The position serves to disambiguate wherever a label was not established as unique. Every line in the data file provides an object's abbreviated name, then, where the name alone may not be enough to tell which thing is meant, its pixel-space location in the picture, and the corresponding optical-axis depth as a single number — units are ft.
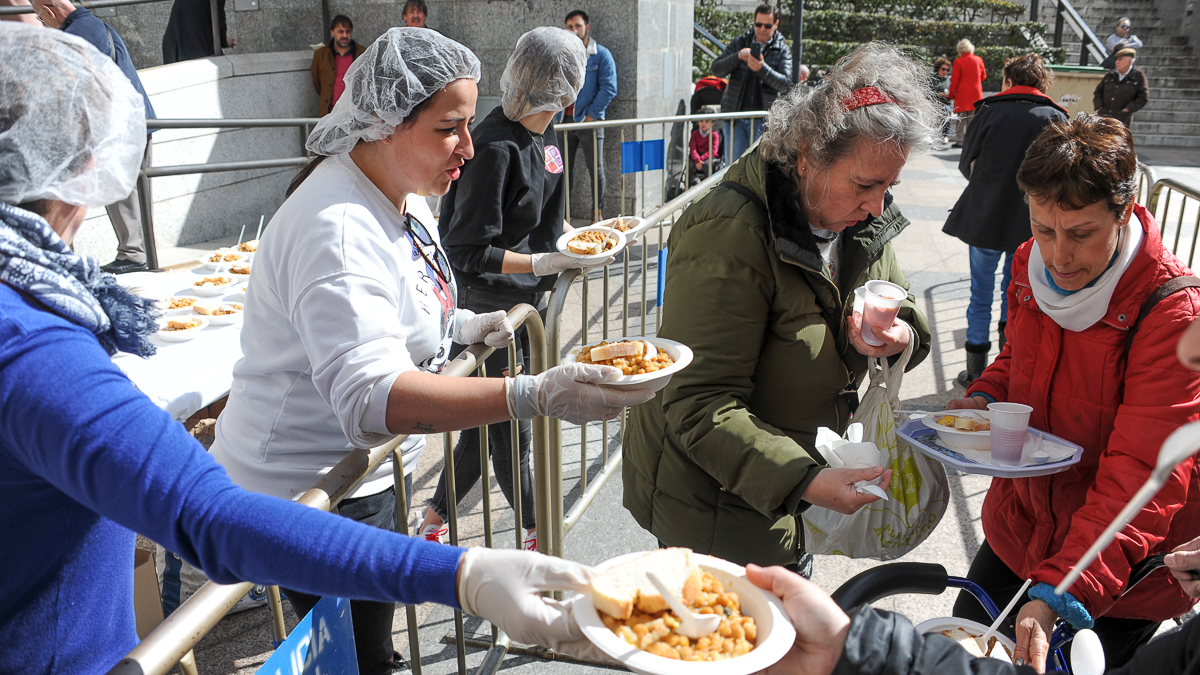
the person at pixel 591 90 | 28.73
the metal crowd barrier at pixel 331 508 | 3.71
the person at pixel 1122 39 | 59.47
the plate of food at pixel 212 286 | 12.95
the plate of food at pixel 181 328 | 11.09
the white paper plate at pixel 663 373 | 6.60
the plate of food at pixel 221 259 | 14.47
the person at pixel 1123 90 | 47.06
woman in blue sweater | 3.47
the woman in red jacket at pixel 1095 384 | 6.44
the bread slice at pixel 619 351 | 7.09
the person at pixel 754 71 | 31.99
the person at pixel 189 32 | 31.50
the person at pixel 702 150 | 36.50
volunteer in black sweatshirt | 11.78
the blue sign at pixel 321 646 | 4.48
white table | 9.96
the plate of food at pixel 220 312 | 11.81
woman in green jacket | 6.70
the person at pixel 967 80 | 48.78
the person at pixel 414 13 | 29.73
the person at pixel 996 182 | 17.48
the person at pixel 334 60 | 31.34
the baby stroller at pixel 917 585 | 6.31
